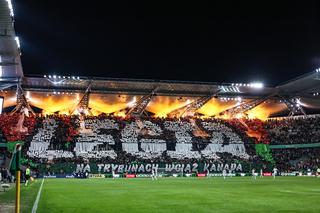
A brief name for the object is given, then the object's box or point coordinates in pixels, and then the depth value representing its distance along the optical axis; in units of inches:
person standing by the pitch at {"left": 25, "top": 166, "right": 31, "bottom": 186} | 1107.9
